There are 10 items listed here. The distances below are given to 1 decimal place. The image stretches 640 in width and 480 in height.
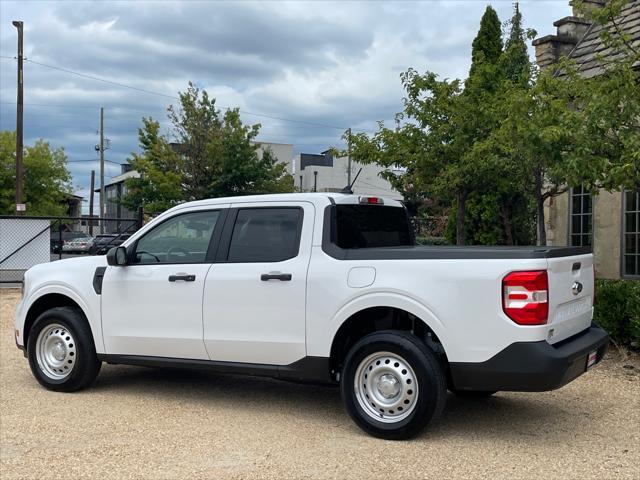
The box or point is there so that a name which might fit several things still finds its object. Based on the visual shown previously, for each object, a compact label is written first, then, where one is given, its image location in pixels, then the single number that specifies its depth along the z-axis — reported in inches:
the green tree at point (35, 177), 1608.0
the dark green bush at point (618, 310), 318.3
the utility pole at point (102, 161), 1848.9
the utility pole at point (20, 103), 1002.1
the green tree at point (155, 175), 1164.5
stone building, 482.0
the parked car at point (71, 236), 1557.6
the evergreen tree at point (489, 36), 660.7
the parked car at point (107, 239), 727.9
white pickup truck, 193.9
